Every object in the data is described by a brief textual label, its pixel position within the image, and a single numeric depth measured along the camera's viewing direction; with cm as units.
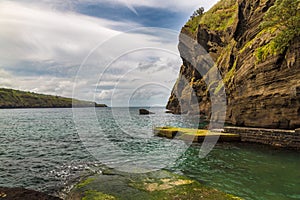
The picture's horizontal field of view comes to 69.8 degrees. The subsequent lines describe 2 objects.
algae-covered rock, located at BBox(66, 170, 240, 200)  943
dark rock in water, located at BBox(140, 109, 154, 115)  11581
